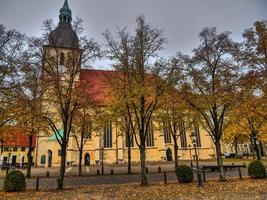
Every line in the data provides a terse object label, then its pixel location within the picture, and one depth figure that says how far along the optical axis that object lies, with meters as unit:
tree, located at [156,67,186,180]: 18.91
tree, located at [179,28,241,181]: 17.84
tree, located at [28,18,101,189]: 16.78
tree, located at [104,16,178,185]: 17.58
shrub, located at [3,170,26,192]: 14.73
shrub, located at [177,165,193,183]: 16.80
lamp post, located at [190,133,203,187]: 14.70
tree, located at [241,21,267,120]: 16.55
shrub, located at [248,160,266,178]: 17.39
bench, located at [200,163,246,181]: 25.23
